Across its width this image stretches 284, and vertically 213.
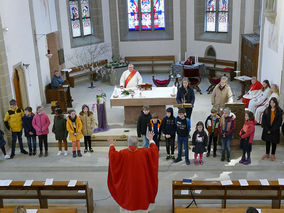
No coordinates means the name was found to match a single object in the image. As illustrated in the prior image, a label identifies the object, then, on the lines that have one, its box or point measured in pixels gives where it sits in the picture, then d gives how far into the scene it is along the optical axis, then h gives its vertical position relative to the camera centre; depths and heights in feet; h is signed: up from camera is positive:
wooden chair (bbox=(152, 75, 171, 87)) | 47.32 -9.09
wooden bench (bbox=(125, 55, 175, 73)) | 59.41 -8.01
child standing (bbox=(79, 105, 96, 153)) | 30.83 -8.70
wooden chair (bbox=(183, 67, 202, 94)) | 48.22 -8.37
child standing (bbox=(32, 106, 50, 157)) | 30.40 -8.67
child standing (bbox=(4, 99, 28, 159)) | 30.86 -8.44
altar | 35.47 -8.39
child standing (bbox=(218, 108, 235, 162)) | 28.63 -8.88
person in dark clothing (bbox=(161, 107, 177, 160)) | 28.81 -9.05
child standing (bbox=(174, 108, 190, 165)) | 28.32 -8.95
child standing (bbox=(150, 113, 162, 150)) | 29.35 -9.08
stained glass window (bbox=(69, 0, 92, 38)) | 55.01 -0.98
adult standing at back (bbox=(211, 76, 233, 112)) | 33.00 -7.66
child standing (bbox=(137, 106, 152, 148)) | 29.72 -8.90
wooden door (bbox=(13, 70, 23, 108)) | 36.45 -7.10
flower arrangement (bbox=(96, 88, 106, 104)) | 35.60 -8.15
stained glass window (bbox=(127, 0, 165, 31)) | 58.85 -0.93
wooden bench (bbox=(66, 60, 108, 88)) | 54.36 -8.54
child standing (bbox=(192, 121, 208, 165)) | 28.25 -9.81
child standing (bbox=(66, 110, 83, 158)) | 30.04 -8.93
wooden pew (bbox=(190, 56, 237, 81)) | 52.44 -8.34
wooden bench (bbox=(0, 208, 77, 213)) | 20.85 -10.63
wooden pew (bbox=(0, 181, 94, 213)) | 23.11 -10.83
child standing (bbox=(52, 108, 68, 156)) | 30.55 -9.10
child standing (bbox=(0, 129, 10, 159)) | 30.27 -9.99
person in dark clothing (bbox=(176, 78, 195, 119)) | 32.81 -7.42
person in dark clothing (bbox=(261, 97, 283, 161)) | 28.27 -8.68
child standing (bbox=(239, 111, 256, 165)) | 28.02 -9.45
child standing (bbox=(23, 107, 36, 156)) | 30.46 -8.94
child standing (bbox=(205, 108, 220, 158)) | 29.32 -9.19
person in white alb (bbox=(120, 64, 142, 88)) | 38.81 -6.97
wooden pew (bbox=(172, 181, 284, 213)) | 22.47 -10.92
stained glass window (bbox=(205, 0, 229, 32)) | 54.29 -1.35
